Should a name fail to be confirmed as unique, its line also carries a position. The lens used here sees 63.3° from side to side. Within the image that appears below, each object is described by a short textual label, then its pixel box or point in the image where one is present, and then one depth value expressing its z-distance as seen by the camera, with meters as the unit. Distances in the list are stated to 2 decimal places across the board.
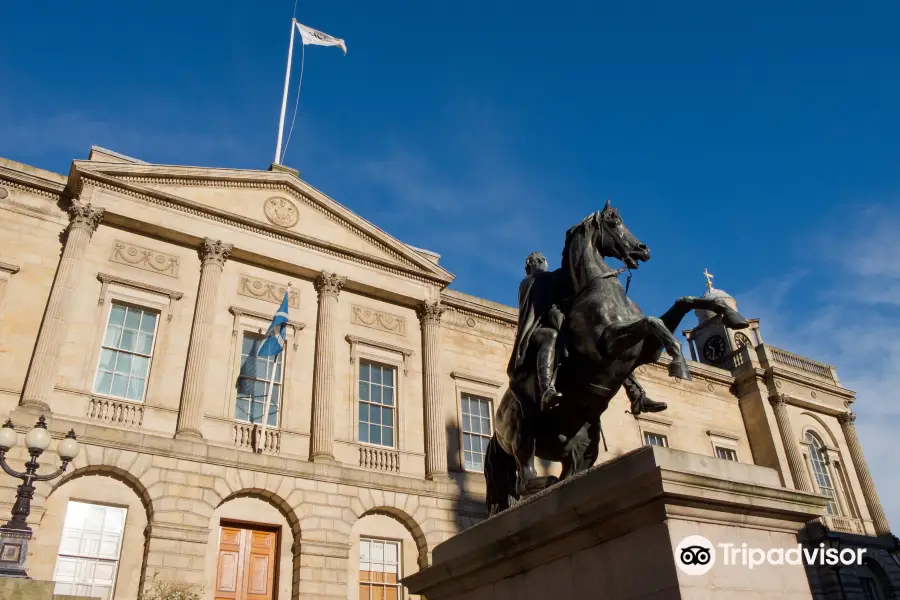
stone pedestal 3.70
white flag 24.09
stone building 14.72
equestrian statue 5.18
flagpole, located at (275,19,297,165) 21.26
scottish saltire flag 17.11
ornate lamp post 9.70
